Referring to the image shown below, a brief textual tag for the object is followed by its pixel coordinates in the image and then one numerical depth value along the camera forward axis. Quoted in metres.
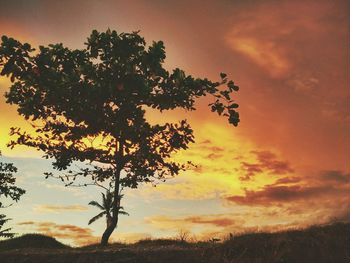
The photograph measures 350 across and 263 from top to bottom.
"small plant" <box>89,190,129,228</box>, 52.28
